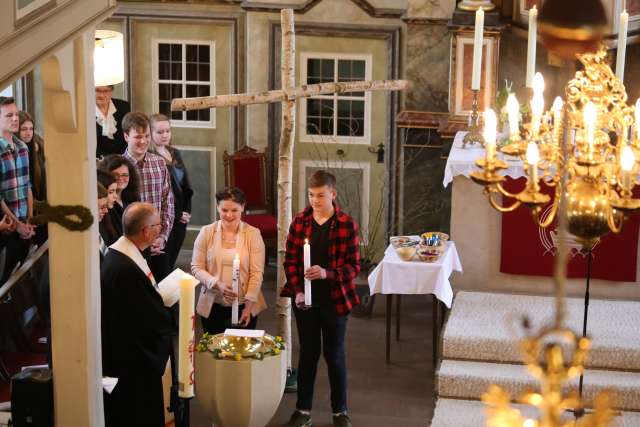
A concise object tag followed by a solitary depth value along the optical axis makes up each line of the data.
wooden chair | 11.20
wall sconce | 11.55
